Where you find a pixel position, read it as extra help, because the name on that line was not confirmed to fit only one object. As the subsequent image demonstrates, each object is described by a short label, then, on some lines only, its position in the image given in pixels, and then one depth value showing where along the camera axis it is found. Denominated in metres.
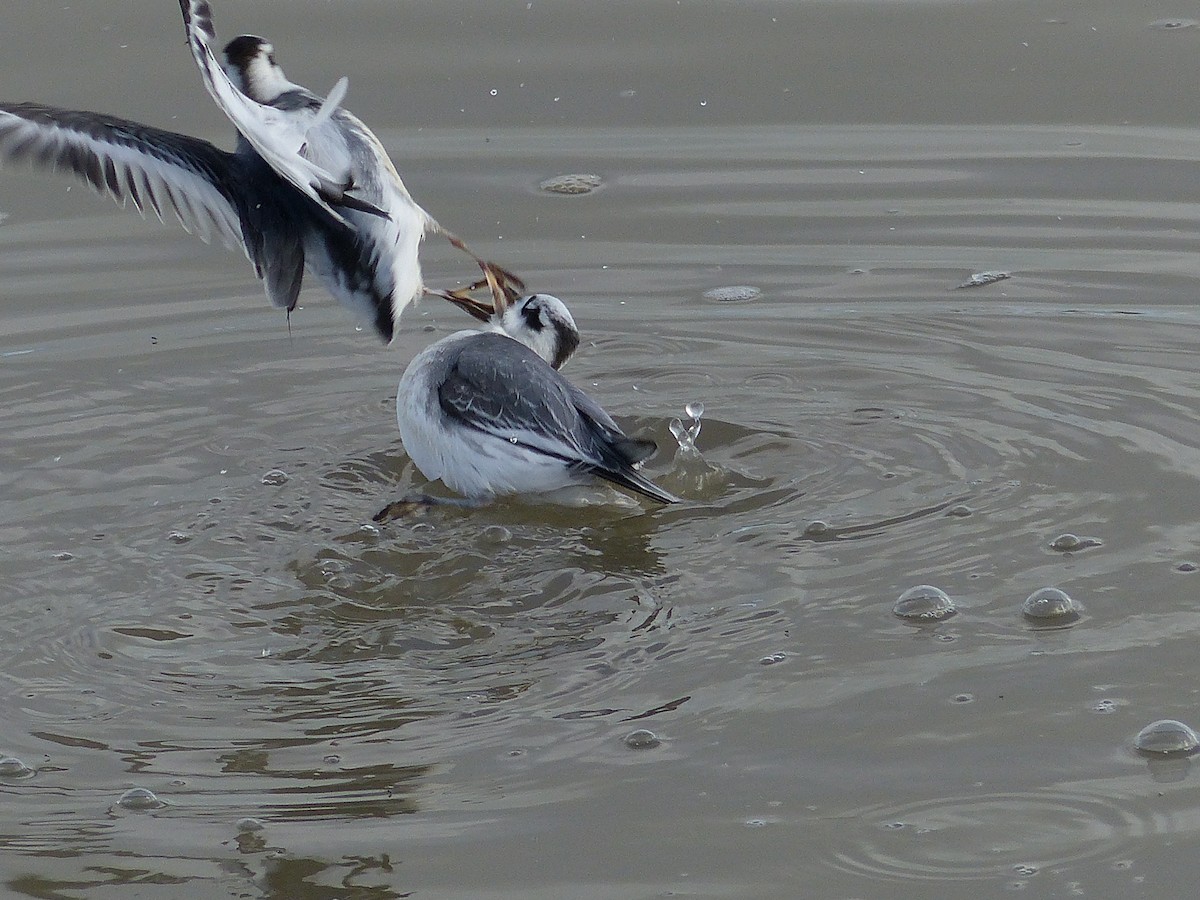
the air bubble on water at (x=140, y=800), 6.54
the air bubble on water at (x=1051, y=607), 7.77
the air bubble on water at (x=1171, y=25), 16.14
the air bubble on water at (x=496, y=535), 9.30
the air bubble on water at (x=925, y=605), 7.86
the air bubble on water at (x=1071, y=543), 8.44
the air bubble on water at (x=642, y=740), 6.82
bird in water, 9.50
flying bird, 8.80
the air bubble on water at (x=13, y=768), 6.84
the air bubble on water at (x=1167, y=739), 6.59
